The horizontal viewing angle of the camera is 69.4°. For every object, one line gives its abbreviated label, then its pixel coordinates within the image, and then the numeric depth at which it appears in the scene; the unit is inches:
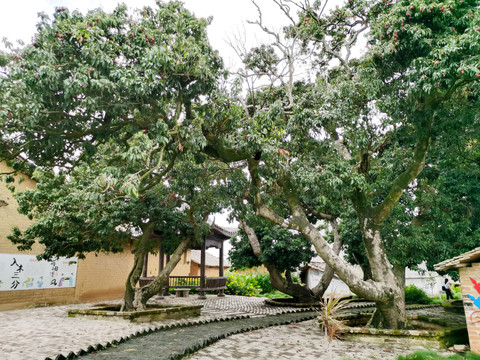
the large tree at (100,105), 269.9
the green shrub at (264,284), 1071.6
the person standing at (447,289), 845.2
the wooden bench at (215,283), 824.3
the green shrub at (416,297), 847.1
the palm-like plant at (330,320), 240.5
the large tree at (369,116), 298.5
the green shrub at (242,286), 1007.6
